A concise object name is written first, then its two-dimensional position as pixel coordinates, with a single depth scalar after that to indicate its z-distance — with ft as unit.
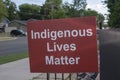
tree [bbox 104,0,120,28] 69.87
